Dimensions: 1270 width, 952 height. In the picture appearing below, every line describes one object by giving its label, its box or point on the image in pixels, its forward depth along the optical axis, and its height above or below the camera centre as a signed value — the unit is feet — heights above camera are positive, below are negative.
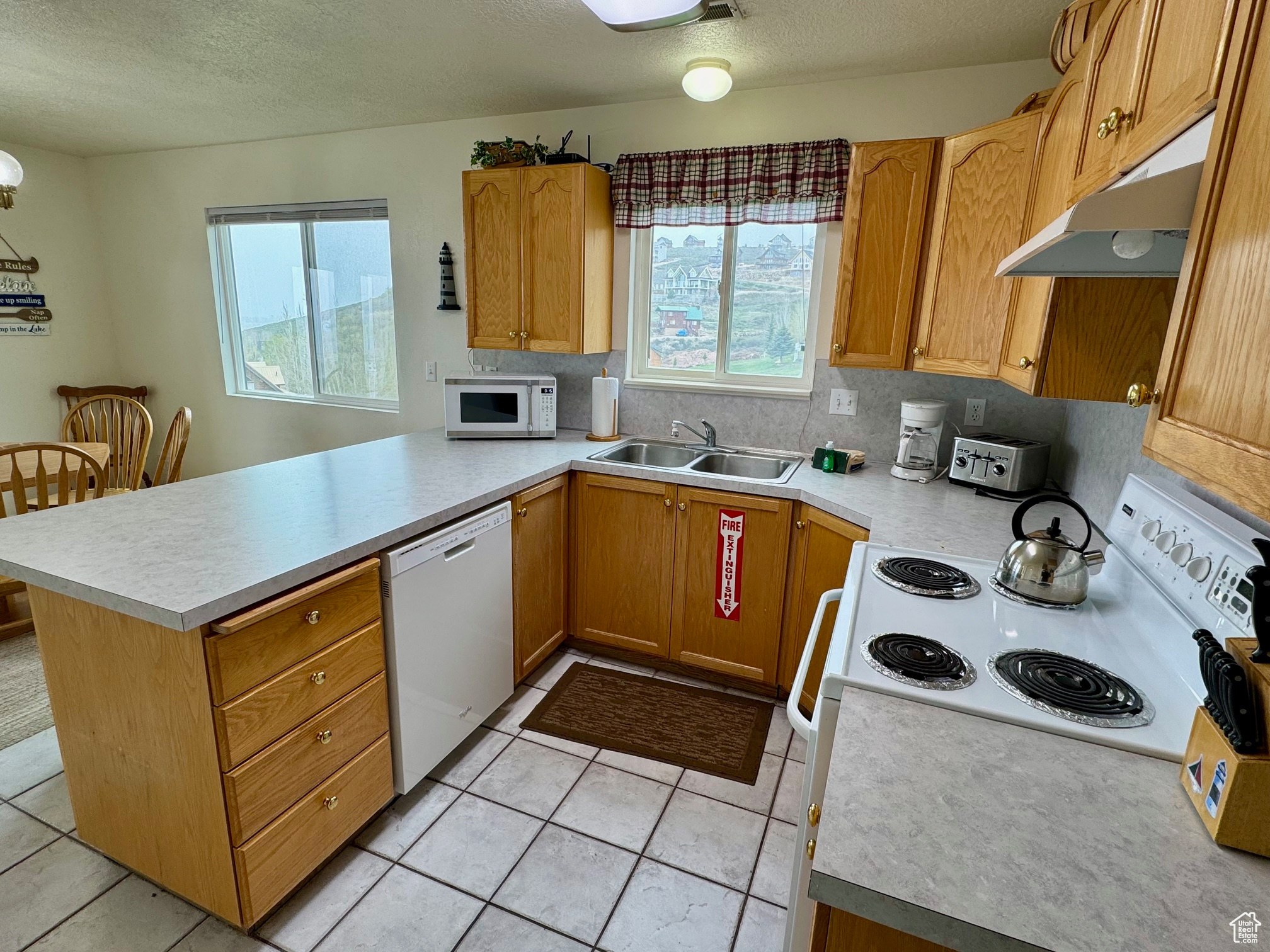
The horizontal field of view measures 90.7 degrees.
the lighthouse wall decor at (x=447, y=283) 10.50 +0.77
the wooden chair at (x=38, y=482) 8.17 -2.29
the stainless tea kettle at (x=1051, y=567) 4.29 -1.45
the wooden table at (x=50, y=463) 8.77 -2.26
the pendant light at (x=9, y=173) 8.26 +1.82
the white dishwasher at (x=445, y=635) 5.65 -2.99
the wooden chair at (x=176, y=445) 10.62 -2.09
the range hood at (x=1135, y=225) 2.77 +0.62
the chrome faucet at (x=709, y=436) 9.07 -1.39
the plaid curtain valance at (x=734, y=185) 8.14 +2.07
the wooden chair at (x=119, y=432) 10.96 -2.21
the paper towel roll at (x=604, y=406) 9.30 -1.04
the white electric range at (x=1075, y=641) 3.11 -1.72
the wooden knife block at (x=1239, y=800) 2.17 -1.52
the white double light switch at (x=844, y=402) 8.73 -0.78
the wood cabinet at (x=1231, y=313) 2.24 +0.18
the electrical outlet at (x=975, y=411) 8.11 -0.79
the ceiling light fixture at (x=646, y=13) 5.84 +3.03
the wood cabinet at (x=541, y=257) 8.77 +1.08
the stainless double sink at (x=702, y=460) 8.79 -1.71
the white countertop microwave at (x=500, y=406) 9.21 -1.08
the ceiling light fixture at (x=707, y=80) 7.30 +2.96
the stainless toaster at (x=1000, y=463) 6.98 -1.26
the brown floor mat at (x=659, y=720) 7.01 -4.52
